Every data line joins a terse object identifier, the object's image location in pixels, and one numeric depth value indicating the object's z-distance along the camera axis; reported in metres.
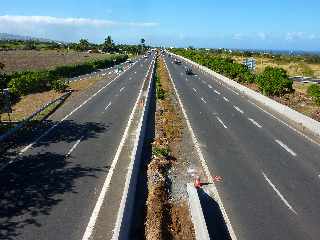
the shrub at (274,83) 28.53
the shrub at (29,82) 27.88
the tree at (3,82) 26.54
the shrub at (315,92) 21.74
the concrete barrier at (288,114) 17.09
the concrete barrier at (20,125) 15.20
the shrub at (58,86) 30.25
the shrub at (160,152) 13.29
